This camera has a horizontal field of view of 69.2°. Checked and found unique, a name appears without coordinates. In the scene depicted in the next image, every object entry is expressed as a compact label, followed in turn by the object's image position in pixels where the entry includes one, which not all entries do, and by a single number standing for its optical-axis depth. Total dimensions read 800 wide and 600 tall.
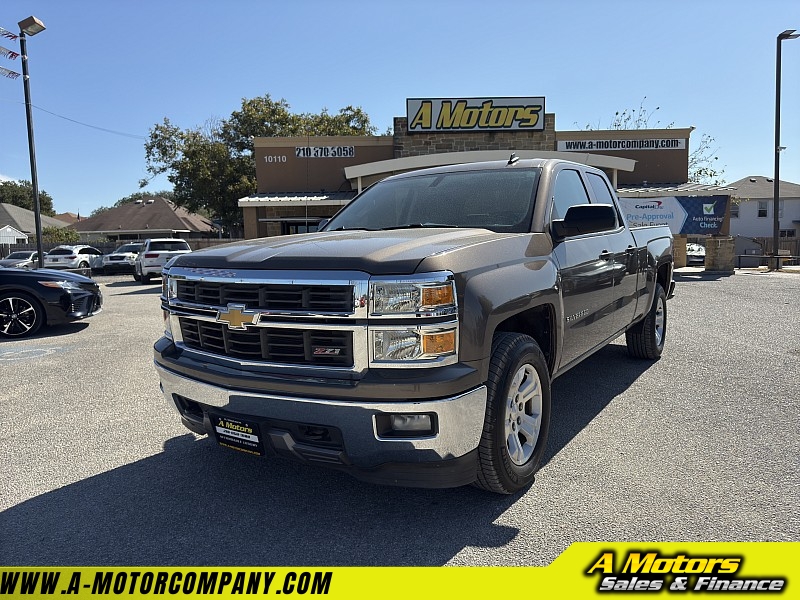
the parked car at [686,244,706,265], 23.80
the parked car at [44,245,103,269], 26.47
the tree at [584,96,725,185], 38.60
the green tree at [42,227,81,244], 46.38
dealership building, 19.91
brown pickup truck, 2.64
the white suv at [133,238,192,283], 20.48
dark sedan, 8.70
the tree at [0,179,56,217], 73.19
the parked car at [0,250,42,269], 23.32
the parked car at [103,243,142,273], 27.14
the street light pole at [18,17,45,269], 15.55
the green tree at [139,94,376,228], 34.56
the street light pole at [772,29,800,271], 21.69
